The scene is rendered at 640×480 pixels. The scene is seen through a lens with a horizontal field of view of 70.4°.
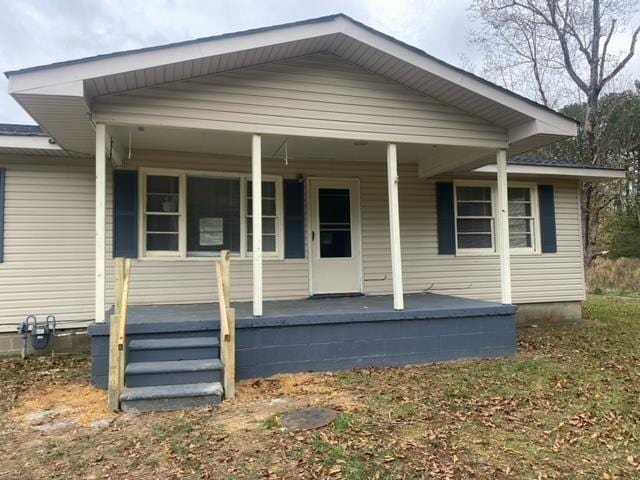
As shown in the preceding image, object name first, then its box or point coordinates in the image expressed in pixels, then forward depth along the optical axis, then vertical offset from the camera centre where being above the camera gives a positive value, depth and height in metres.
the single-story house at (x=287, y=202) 4.46 +0.80
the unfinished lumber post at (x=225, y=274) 4.17 -0.14
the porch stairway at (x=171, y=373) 3.75 -0.99
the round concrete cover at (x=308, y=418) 3.38 -1.25
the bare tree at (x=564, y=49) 14.17 +6.99
